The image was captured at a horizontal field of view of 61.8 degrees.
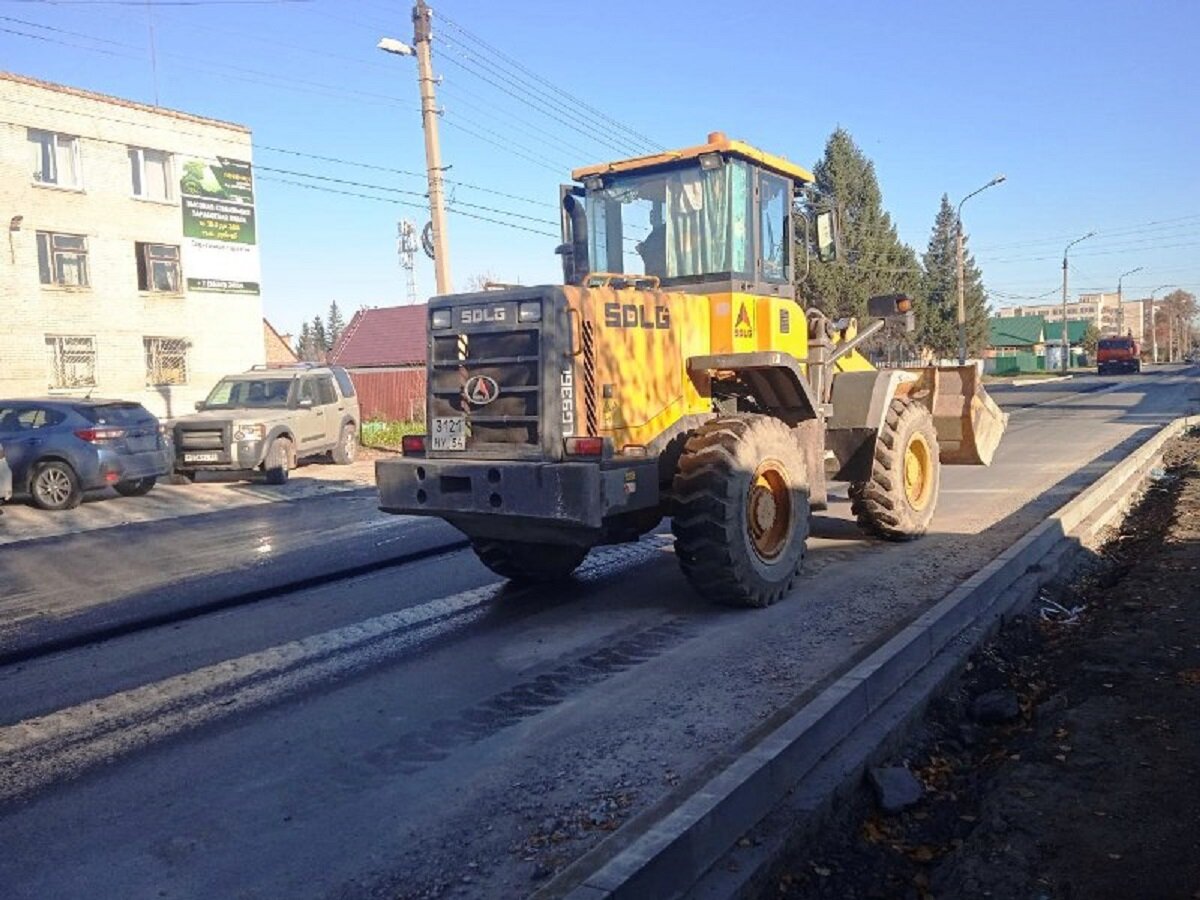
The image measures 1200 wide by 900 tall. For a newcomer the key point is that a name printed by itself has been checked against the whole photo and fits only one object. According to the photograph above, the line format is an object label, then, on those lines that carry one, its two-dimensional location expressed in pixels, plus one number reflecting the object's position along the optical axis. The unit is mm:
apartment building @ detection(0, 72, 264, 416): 26109
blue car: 14320
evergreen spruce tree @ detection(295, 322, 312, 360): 127150
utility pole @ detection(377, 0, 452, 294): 19734
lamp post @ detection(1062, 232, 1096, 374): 65312
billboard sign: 29922
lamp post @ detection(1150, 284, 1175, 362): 107312
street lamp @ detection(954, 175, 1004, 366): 41375
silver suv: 16500
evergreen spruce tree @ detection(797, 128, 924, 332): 50250
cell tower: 54841
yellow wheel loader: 6469
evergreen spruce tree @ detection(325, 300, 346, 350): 142875
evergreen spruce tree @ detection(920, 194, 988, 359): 59594
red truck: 63156
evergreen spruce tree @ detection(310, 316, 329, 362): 133500
